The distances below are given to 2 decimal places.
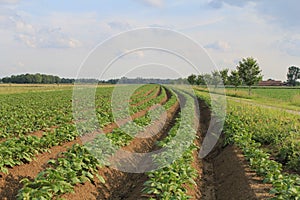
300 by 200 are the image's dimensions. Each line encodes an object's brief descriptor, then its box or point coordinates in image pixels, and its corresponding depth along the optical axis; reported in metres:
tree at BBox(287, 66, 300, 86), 116.75
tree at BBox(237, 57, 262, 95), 42.75
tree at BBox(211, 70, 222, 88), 57.59
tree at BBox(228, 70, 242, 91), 47.13
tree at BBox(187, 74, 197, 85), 88.44
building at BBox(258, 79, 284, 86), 105.19
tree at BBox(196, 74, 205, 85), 72.62
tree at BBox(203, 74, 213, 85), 58.78
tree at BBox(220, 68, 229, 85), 61.62
